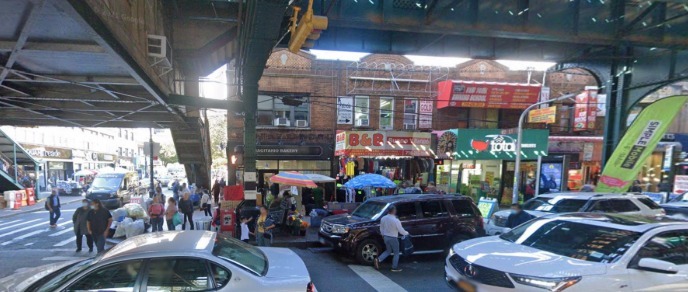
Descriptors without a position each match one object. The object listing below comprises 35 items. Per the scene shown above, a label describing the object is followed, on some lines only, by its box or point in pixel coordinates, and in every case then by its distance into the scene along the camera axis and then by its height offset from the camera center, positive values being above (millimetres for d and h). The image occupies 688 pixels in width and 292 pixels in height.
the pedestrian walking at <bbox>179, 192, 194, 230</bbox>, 10555 -2744
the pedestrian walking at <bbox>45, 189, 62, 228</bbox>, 11567 -3110
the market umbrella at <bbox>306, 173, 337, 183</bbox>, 11906 -1977
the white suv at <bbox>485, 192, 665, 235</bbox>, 8609 -1995
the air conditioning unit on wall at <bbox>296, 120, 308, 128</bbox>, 17719 +15
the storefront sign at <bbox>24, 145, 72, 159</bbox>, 29150 -3204
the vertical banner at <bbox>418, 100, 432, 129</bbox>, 18344 +627
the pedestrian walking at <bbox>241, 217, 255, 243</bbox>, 8211 -2663
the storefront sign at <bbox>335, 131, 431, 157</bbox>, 16375 -896
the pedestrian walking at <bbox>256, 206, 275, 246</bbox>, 7984 -2511
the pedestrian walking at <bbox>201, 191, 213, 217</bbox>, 13852 -3454
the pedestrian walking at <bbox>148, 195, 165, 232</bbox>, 9414 -2655
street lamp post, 12083 -1544
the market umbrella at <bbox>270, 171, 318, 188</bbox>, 11227 -1934
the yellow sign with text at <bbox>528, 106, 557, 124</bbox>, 16766 +723
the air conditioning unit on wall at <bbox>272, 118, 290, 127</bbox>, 17453 +72
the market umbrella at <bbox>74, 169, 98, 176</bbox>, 27469 -4562
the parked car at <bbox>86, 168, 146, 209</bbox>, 17488 -3830
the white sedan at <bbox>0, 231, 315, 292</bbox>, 3490 -1674
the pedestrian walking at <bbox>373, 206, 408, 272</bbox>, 7184 -2362
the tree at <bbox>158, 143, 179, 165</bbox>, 44562 -4523
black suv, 7734 -2403
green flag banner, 9938 -353
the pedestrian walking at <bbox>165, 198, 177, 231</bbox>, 9375 -2627
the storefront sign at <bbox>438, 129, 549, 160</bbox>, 16375 -818
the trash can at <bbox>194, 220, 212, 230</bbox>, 9053 -2832
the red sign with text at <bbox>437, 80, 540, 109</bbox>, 17469 +1810
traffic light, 5250 +1580
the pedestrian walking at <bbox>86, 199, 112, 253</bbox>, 7562 -2401
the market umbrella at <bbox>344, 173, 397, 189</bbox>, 12438 -2164
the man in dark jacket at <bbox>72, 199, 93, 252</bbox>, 8055 -2589
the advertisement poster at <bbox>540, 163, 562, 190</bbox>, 17797 -2516
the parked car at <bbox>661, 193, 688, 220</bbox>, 10312 -2440
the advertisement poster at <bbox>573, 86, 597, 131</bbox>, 17888 +978
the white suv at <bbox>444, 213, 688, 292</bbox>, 3834 -1656
